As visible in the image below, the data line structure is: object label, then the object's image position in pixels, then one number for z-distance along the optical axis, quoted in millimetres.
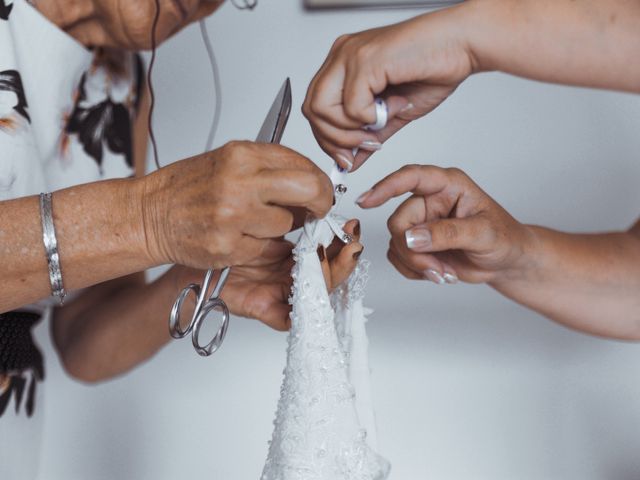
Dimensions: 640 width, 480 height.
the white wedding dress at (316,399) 686
